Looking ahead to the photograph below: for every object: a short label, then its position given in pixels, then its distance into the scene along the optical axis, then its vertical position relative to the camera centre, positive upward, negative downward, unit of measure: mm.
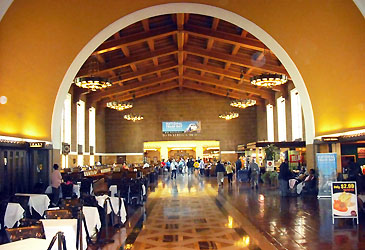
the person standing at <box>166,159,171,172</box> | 26631 -1181
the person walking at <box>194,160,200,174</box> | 30131 -1309
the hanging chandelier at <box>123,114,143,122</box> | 25734 +2125
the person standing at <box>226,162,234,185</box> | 17234 -1164
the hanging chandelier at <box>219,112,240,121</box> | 25489 +2051
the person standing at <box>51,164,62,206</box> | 9273 -798
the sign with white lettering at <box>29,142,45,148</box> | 9922 +187
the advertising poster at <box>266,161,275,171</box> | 16778 -875
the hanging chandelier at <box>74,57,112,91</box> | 12602 +2240
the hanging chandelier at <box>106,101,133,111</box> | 21109 +2423
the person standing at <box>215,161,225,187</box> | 16000 -1063
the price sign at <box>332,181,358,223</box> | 7250 -1051
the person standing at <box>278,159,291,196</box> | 11859 -1021
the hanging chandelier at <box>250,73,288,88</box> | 13297 +2285
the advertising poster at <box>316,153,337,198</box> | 11016 -637
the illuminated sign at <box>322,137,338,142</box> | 10867 +127
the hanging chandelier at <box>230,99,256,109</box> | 21391 +2407
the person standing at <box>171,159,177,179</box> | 22000 -1154
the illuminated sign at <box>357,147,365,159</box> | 14258 -346
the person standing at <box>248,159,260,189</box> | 15040 -1070
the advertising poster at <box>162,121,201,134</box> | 29281 +1562
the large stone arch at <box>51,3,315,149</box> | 10141 +2990
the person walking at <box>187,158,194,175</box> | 26691 -1232
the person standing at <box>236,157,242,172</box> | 19325 -948
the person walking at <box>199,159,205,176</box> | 25488 -1337
